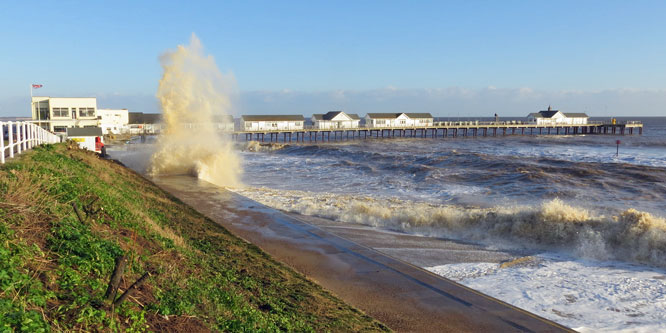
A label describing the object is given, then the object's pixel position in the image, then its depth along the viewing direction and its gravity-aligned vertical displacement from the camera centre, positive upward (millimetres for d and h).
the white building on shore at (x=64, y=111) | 52188 +1835
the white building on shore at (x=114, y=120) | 80062 +1234
